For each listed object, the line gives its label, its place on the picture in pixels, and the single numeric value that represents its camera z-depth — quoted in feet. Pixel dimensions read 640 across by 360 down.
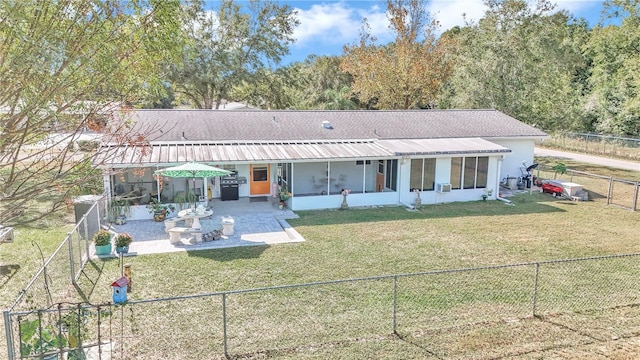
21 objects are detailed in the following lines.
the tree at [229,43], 110.32
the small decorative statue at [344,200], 60.13
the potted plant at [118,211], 51.93
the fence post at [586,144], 117.70
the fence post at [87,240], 39.07
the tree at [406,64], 118.42
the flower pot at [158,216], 53.12
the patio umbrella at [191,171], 47.55
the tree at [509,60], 104.78
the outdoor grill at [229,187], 64.08
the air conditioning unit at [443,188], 63.36
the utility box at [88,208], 46.11
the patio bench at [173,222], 47.50
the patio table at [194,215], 46.24
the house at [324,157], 58.44
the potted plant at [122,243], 40.73
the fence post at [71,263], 34.14
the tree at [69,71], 16.76
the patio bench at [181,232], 44.84
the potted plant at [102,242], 41.04
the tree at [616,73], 103.40
